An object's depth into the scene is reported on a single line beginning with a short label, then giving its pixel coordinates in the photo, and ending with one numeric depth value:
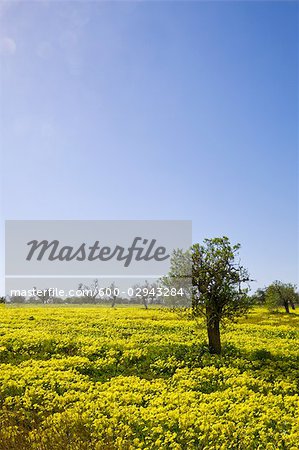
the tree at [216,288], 23.67
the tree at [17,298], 149.02
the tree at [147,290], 91.06
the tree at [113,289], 108.42
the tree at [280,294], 69.19
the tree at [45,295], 129.02
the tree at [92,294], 146.15
